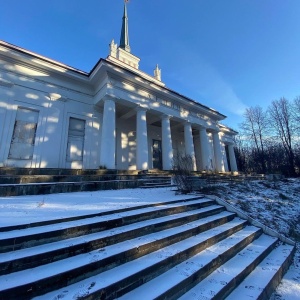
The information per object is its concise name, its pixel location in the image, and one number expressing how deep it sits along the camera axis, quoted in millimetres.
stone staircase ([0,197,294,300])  1977
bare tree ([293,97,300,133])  26375
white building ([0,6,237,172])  10000
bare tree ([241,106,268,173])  29453
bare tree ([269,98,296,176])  25731
